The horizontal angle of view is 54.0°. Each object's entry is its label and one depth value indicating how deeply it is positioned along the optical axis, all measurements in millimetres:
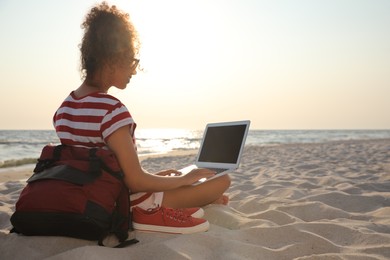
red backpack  2148
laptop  3270
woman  2303
